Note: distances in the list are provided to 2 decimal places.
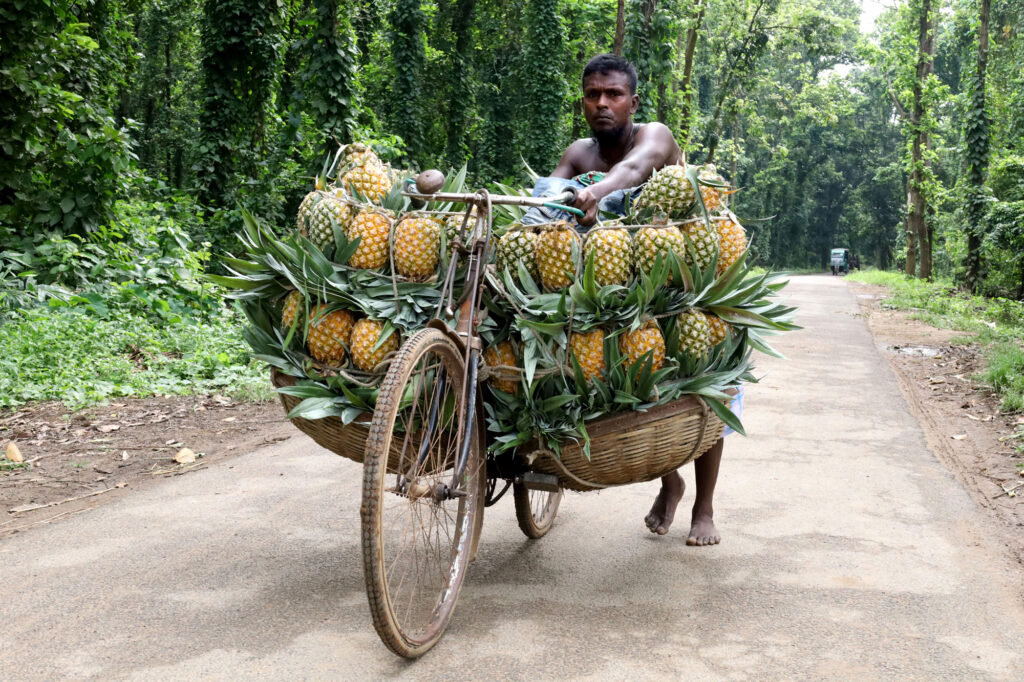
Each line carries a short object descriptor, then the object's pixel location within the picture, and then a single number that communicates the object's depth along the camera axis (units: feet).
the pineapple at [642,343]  10.66
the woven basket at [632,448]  10.68
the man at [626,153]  12.85
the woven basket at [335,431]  10.54
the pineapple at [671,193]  11.20
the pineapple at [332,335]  10.94
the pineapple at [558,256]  10.84
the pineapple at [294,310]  11.12
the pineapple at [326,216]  11.32
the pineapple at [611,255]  10.73
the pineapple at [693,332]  10.96
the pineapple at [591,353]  10.66
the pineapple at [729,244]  11.37
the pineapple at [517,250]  11.09
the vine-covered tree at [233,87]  46.96
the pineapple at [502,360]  11.08
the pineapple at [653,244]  10.83
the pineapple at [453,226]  11.30
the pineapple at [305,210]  11.65
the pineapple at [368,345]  10.68
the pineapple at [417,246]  11.05
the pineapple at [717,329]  11.36
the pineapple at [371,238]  11.09
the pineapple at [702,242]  11.14
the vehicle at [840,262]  178.70
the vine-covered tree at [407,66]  68.18
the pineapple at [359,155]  12.42
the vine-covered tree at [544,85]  73.00
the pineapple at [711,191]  11.61
